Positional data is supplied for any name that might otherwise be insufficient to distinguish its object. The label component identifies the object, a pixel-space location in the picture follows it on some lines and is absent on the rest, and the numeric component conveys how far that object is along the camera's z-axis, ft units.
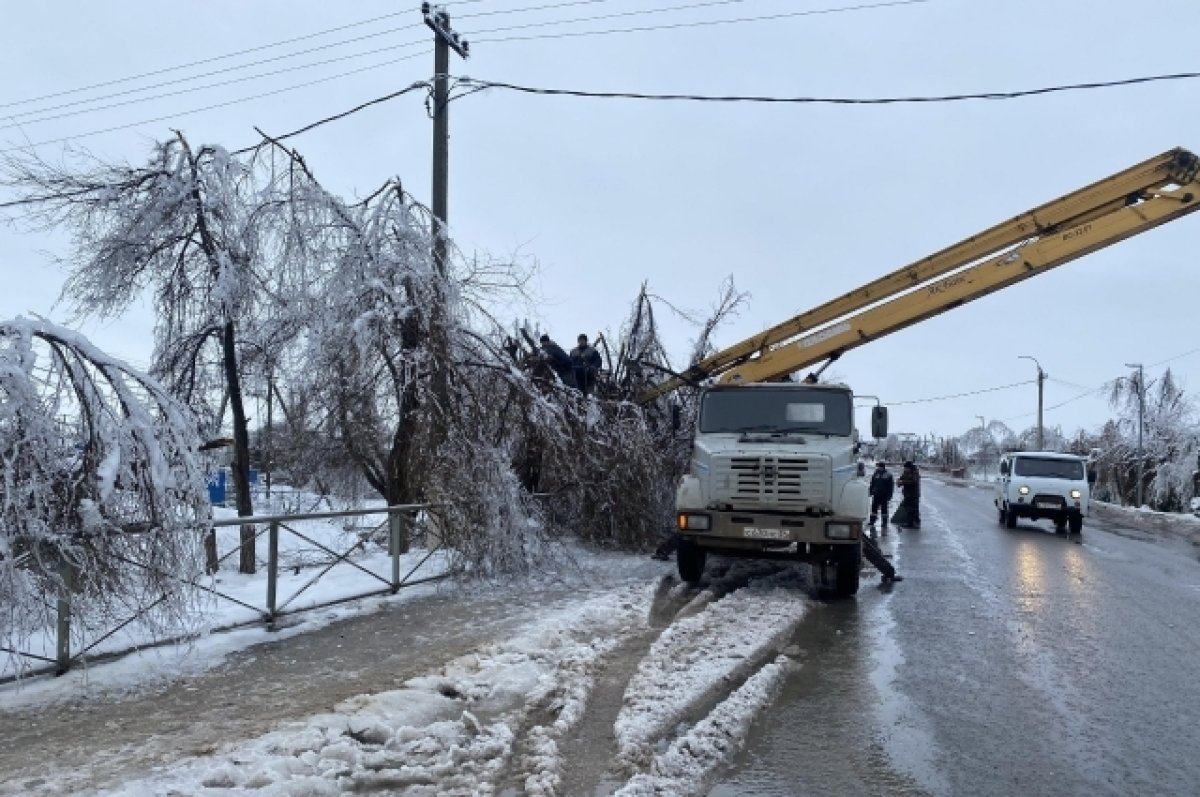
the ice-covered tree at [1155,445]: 127.03
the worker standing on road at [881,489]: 66.33
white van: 68.64
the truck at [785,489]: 32.96
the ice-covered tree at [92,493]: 16.69
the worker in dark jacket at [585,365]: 46.57
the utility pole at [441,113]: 38.45
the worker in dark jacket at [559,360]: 45.44
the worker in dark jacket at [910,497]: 68.74
